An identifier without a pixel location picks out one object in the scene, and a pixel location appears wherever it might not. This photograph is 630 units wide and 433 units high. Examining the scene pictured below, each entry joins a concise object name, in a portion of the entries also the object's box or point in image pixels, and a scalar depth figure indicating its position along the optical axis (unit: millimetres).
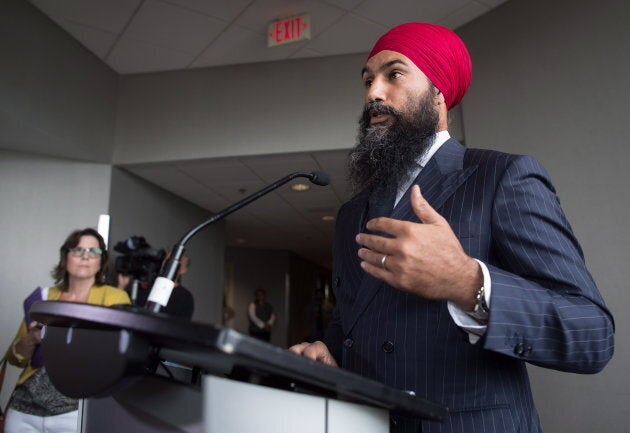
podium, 440
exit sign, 3543
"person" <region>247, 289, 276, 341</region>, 8523
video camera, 2672
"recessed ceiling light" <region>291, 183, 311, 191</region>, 5559
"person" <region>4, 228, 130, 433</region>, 1831
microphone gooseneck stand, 734
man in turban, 629
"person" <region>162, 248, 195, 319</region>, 3018
